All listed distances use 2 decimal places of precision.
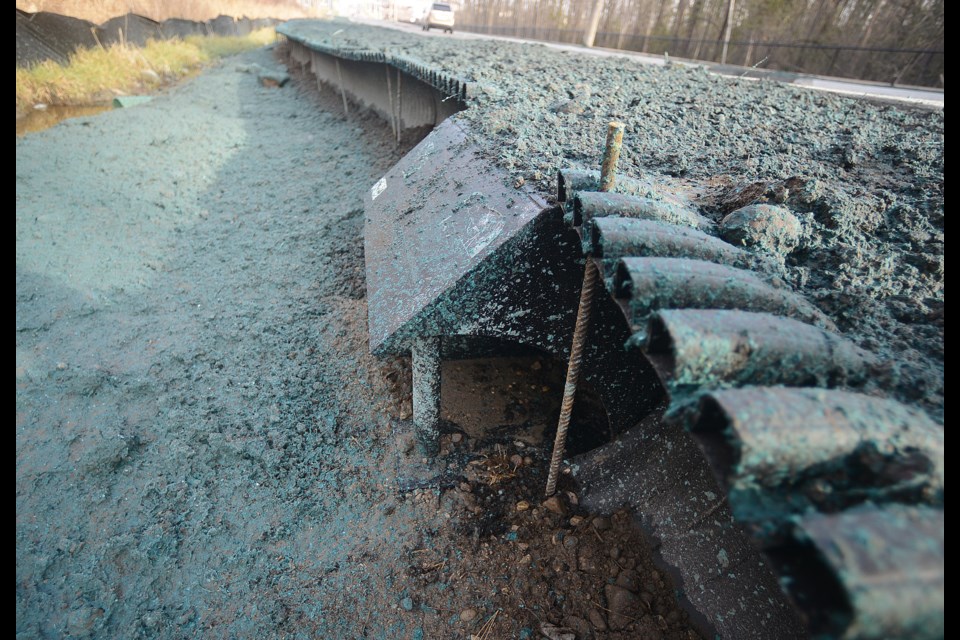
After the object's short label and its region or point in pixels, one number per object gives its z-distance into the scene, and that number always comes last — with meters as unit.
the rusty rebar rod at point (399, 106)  6.16
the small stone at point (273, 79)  12.33
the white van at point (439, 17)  22.50
